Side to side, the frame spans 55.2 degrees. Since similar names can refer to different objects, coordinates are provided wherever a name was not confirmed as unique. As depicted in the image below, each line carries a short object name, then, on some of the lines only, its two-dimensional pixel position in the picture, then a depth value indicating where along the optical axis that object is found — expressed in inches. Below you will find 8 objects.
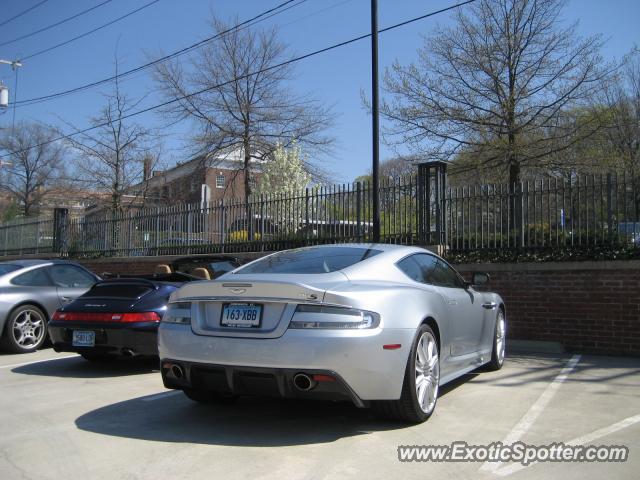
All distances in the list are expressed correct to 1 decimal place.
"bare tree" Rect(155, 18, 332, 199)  932.0
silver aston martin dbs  164.6
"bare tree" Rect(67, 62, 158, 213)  1011.3
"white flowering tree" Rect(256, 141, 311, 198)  1222.9
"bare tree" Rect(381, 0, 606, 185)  554.6
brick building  979.9
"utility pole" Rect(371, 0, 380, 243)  447.8
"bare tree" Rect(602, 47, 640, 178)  788.0
